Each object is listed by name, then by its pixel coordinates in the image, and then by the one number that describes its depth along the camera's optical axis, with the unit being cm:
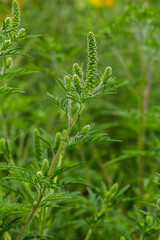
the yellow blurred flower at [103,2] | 314
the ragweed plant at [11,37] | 85
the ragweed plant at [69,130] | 85
